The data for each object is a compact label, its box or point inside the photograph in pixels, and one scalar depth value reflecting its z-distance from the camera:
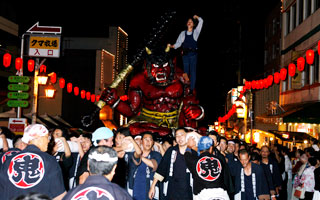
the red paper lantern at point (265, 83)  21.97
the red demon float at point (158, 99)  13.23
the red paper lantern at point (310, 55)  16.14
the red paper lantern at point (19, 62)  16.46
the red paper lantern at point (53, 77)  20.36
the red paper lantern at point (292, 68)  17.69
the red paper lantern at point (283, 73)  18.67
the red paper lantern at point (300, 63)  16.58
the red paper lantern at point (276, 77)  19.63
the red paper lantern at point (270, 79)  21.08
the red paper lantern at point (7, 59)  16.44
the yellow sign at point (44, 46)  17.39
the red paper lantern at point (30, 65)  17.96
